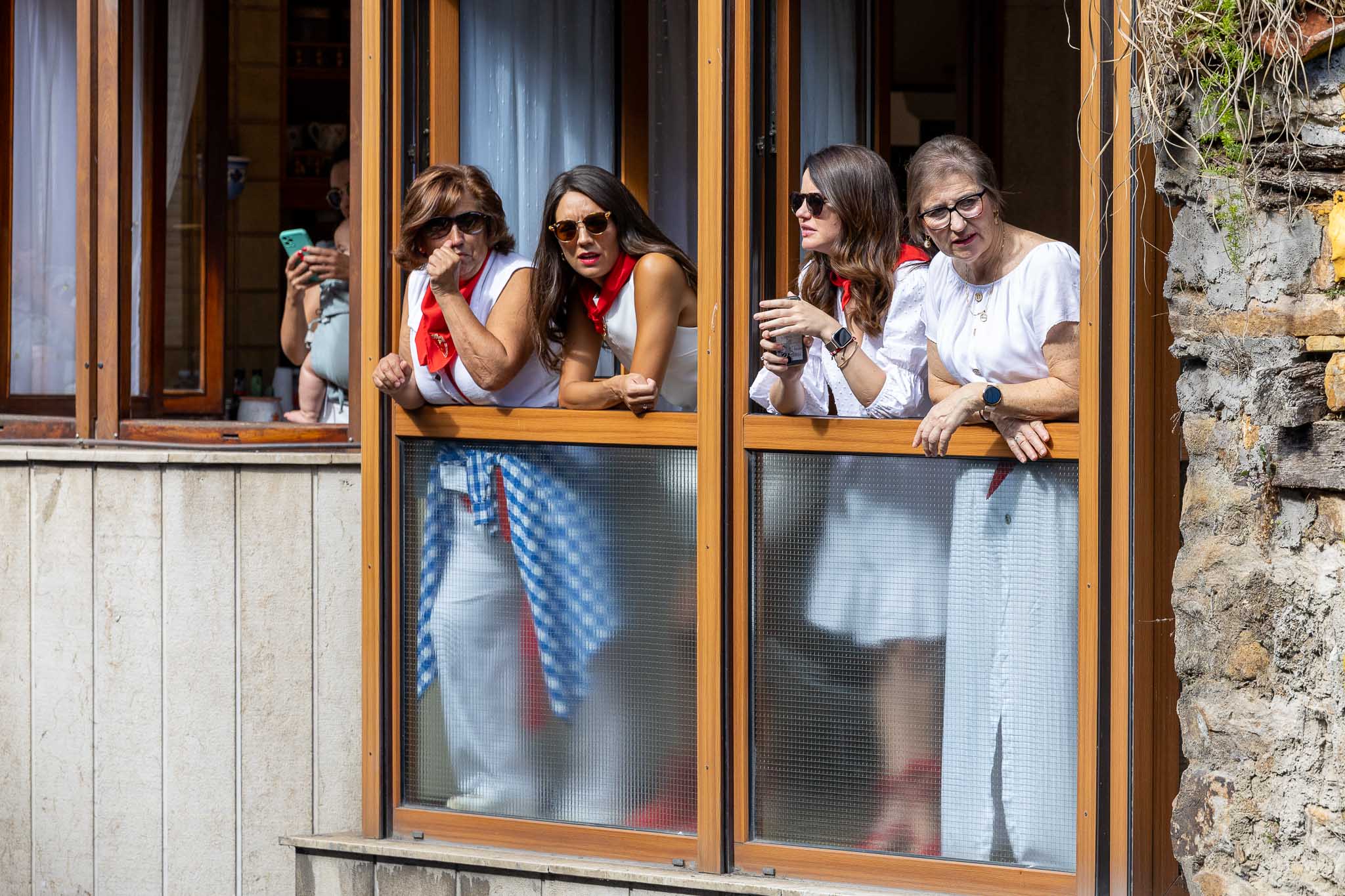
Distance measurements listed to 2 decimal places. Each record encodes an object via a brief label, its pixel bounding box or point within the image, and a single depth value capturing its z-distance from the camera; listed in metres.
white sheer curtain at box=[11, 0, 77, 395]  10.70
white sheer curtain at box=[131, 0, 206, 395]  10.37
